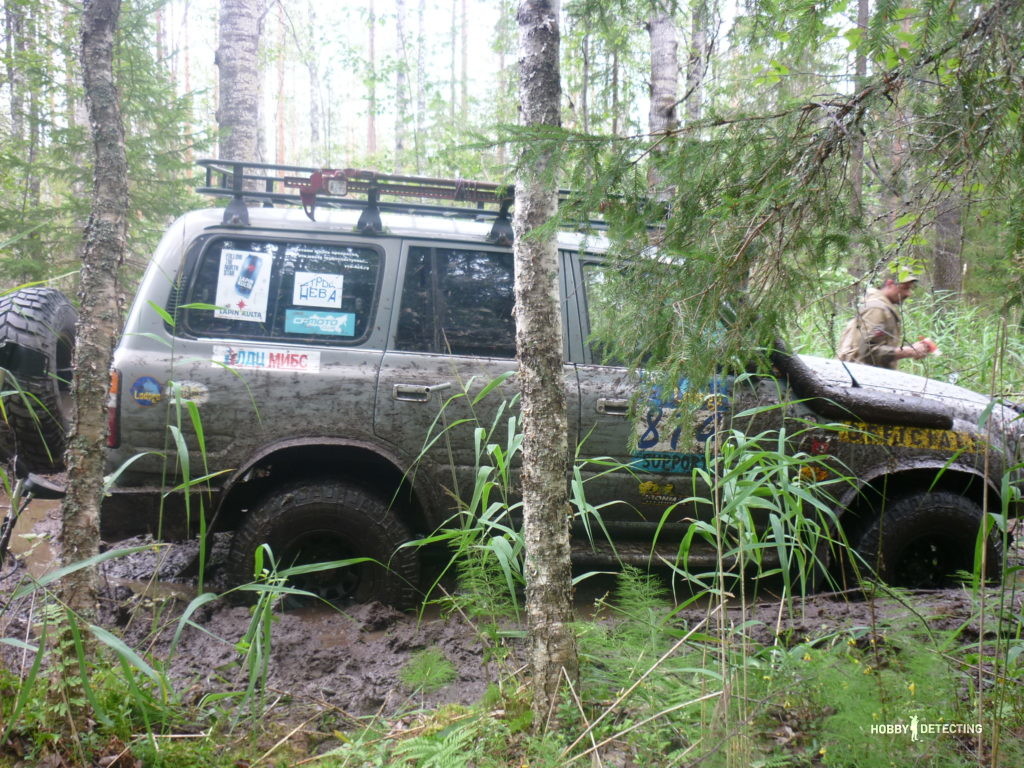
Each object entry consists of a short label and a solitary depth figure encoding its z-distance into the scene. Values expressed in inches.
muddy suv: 124.5
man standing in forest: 208.4
